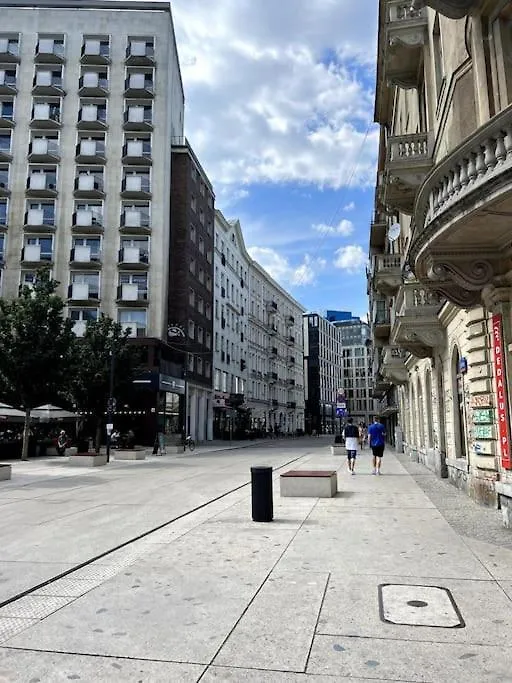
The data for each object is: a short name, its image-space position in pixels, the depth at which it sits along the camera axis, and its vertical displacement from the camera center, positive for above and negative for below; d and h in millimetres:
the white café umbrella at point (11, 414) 27197 +736
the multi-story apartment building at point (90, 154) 47500 +23073
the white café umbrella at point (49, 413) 30562 +863
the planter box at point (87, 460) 24641 -1299
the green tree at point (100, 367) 30203 +3223
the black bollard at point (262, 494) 9859 -1105
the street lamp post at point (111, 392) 27781 +1882
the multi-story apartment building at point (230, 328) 61281 +11397
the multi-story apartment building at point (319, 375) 114625 +10953
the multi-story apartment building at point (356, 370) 139250 +14142
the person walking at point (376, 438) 18688 -290
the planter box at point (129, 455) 28875 -1268
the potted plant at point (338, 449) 32281 -1103
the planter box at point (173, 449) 35625 -1206
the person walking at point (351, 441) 19531 -399
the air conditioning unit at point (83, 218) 48031 +17233
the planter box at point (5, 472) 18188 -1334
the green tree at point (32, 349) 25250 +3480
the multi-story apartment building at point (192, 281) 49344 +13159
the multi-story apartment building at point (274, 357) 77125 +10640
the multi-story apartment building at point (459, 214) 7980 +3032
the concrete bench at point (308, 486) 13273 -1283
